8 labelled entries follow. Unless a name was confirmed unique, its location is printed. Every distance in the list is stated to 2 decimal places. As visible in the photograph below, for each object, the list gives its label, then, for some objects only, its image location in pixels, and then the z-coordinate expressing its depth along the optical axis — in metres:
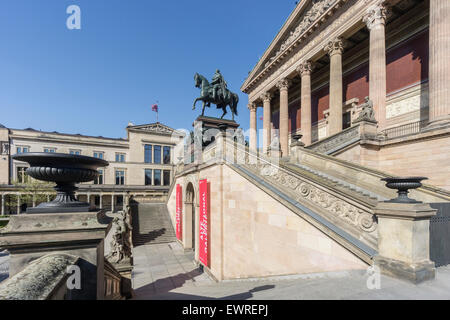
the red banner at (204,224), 12.62
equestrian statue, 16.97
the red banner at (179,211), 20.46
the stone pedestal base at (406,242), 3.85
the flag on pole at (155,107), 49.01
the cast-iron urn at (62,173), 2.68
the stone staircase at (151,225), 21.61
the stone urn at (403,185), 4.12
